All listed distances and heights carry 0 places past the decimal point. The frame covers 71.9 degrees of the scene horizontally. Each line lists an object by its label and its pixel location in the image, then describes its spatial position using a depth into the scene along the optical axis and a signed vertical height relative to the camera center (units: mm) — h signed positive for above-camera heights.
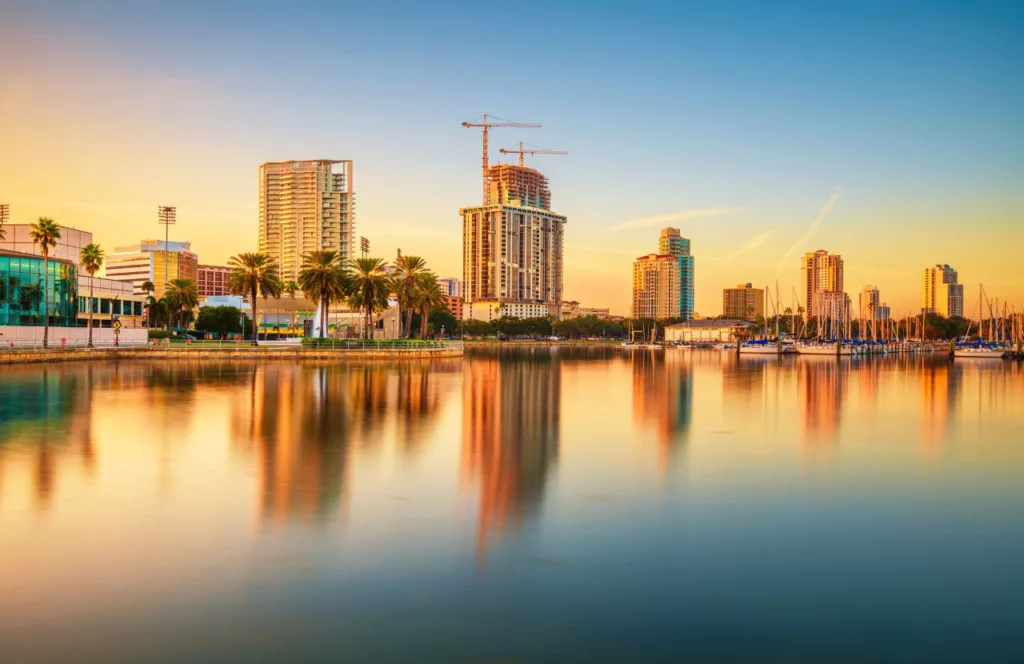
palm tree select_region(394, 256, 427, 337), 80188 +5892
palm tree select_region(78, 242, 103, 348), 82812 +8305
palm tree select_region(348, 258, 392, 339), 75938 +4785
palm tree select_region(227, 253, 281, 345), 73550 +5632
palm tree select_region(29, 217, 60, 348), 63594 +8451
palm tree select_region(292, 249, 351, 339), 74500 +5627
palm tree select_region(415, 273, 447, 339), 80500 +4313
